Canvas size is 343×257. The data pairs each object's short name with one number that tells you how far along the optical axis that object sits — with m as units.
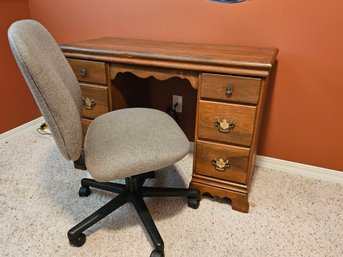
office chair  0.81
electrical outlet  1.80
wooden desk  1.14
